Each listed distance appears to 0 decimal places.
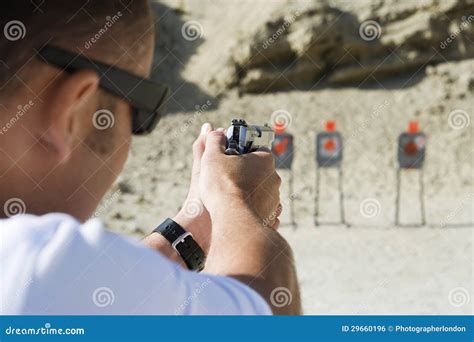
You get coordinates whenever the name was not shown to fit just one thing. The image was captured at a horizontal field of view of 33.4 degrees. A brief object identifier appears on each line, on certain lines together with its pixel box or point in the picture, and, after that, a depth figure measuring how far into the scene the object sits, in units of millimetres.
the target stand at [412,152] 9766
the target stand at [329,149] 9914
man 808
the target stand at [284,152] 9617
